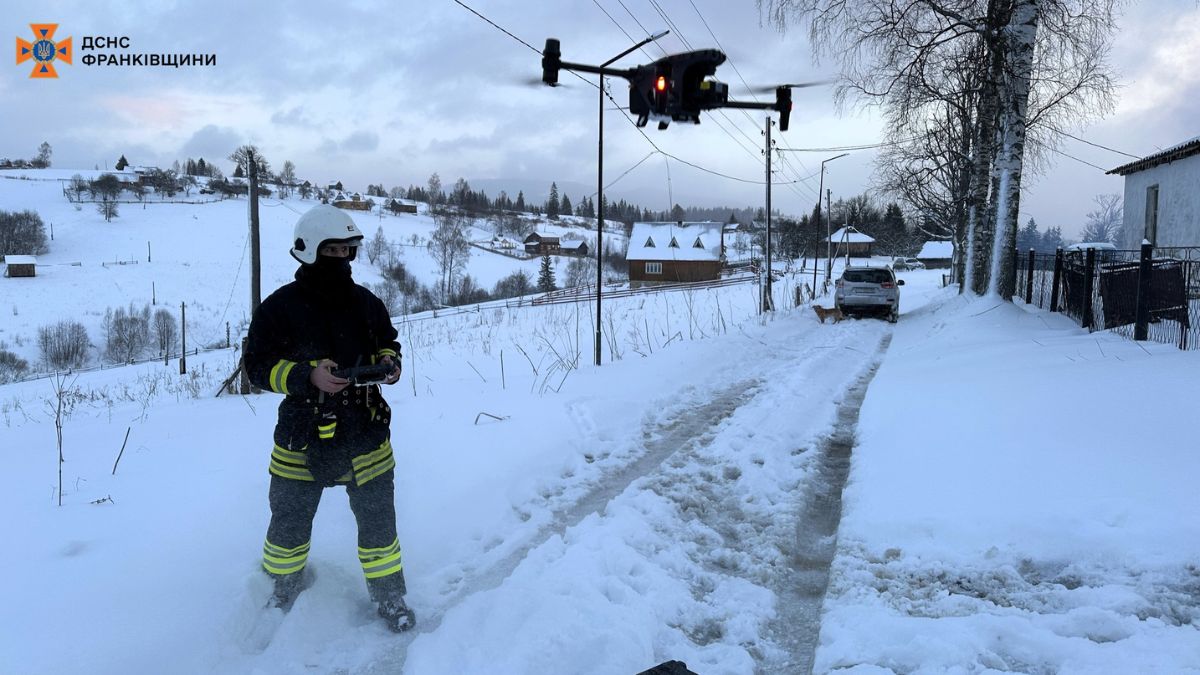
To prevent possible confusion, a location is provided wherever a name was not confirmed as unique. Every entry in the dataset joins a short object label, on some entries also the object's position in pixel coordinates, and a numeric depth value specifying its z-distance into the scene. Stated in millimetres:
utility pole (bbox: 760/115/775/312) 21825
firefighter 2955
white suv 19062
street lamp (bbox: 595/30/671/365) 12008
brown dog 18953
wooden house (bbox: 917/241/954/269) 87500
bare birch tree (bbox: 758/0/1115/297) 13234
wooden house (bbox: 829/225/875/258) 91044
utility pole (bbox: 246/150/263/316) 12867
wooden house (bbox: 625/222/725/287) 69562
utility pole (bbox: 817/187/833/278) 40959
